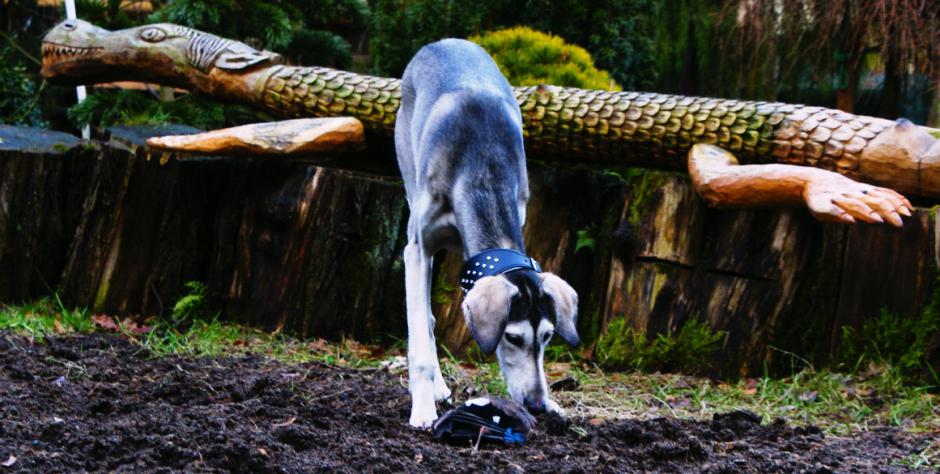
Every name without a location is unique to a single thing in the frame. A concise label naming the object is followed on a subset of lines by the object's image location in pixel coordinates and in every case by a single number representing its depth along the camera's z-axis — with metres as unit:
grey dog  3.96
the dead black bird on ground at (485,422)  4.08
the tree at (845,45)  8.10
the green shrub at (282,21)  9.01
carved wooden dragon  5.42
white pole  8.19
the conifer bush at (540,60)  7.34
